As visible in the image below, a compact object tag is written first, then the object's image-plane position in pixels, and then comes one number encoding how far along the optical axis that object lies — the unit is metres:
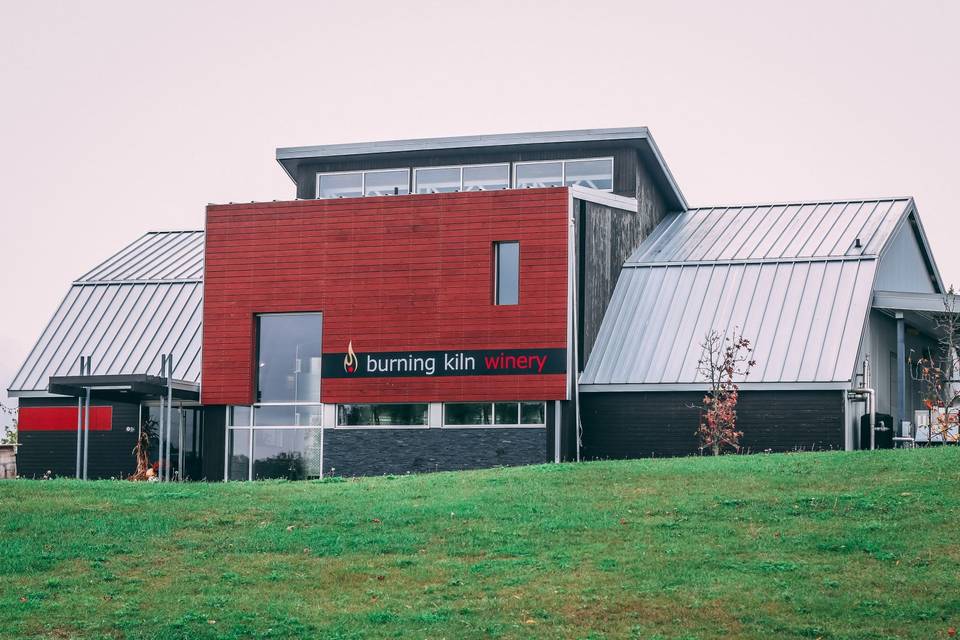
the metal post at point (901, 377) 34.47
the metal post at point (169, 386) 33.88
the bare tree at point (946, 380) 33.16
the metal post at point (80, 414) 35.01
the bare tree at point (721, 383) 32.69
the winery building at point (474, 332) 33.94
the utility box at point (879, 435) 35.00
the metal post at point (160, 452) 34.63
